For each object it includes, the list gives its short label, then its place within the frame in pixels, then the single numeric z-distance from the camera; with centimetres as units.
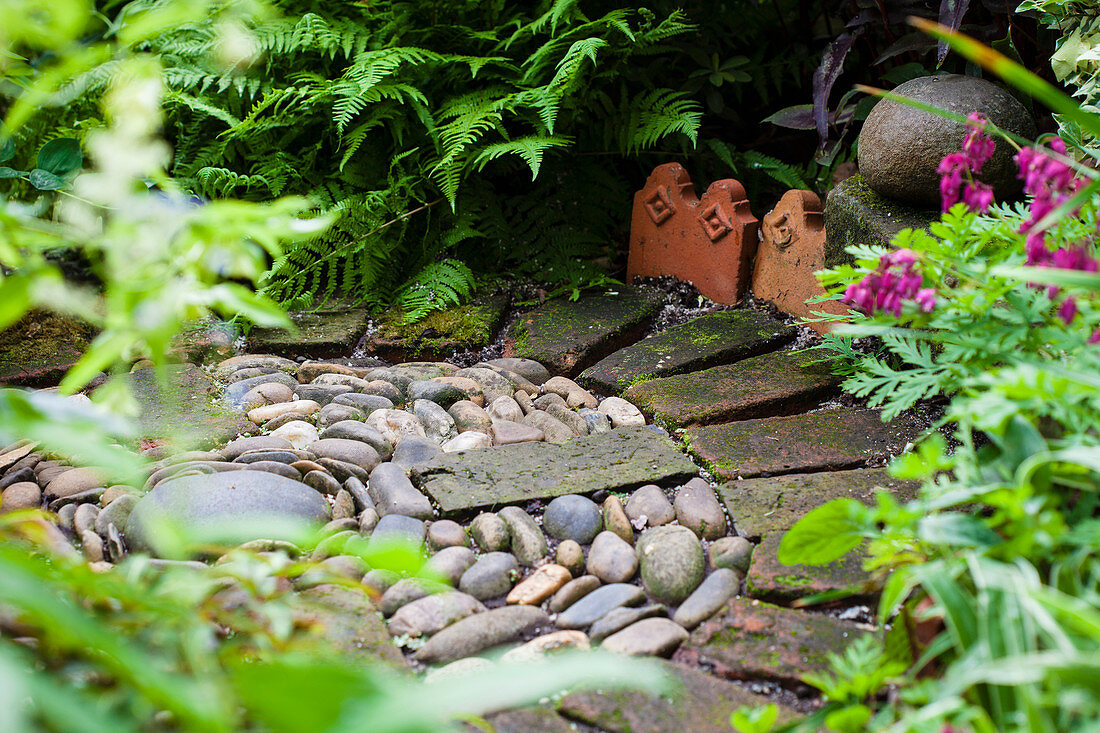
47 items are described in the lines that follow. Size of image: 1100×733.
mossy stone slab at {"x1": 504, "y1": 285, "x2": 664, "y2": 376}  256
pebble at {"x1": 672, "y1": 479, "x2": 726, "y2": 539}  224
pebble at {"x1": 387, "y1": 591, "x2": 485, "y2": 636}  214
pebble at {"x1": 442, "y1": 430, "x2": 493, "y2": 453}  236
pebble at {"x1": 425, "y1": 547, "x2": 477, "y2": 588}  219
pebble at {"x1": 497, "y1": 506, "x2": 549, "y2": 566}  222
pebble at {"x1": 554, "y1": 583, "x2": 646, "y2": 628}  216
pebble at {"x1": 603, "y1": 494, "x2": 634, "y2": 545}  224
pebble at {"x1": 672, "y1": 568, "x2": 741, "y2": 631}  216
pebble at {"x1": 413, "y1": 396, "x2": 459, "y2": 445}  239
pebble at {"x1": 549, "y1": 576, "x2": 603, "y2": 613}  218
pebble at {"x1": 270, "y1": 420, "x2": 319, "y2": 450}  233
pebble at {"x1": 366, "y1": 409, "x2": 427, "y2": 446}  238
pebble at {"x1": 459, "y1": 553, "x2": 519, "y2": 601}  219
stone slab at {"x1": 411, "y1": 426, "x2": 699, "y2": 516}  228
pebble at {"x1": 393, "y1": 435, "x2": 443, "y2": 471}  233
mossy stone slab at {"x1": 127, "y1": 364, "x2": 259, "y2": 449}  233
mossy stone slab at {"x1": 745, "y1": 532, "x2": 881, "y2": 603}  216
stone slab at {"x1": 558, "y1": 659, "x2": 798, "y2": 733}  207
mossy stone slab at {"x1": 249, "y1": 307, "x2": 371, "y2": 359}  257
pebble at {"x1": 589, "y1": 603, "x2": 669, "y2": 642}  215
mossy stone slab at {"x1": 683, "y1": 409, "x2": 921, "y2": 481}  231
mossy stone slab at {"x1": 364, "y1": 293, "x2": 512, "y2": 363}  259
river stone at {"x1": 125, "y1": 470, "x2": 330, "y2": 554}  218
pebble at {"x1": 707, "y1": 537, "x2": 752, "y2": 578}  220
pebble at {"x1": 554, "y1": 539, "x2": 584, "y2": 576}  221
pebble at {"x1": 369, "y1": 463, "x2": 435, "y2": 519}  225
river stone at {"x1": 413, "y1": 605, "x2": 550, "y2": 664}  213
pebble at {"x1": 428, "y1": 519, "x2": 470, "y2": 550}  222
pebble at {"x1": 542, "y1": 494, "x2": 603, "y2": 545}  224
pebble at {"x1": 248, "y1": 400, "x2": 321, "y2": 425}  238
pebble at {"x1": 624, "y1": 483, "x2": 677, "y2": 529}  225
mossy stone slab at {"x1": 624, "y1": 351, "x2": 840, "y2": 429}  241
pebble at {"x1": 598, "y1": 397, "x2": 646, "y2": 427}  243
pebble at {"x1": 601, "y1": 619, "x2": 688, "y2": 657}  213
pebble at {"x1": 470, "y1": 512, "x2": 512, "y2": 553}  223
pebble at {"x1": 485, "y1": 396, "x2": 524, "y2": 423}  242
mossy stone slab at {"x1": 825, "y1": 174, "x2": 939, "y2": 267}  244
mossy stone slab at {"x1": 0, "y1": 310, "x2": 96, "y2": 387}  247
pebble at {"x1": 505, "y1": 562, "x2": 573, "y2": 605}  218
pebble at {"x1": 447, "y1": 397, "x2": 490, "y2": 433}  240
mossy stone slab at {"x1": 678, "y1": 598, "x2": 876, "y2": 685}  211
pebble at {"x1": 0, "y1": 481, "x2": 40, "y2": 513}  223
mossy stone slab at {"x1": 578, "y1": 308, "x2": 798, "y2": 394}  251
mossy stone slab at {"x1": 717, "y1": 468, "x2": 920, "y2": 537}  224
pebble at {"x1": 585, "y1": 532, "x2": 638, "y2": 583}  220
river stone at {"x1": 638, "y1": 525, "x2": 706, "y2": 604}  218
